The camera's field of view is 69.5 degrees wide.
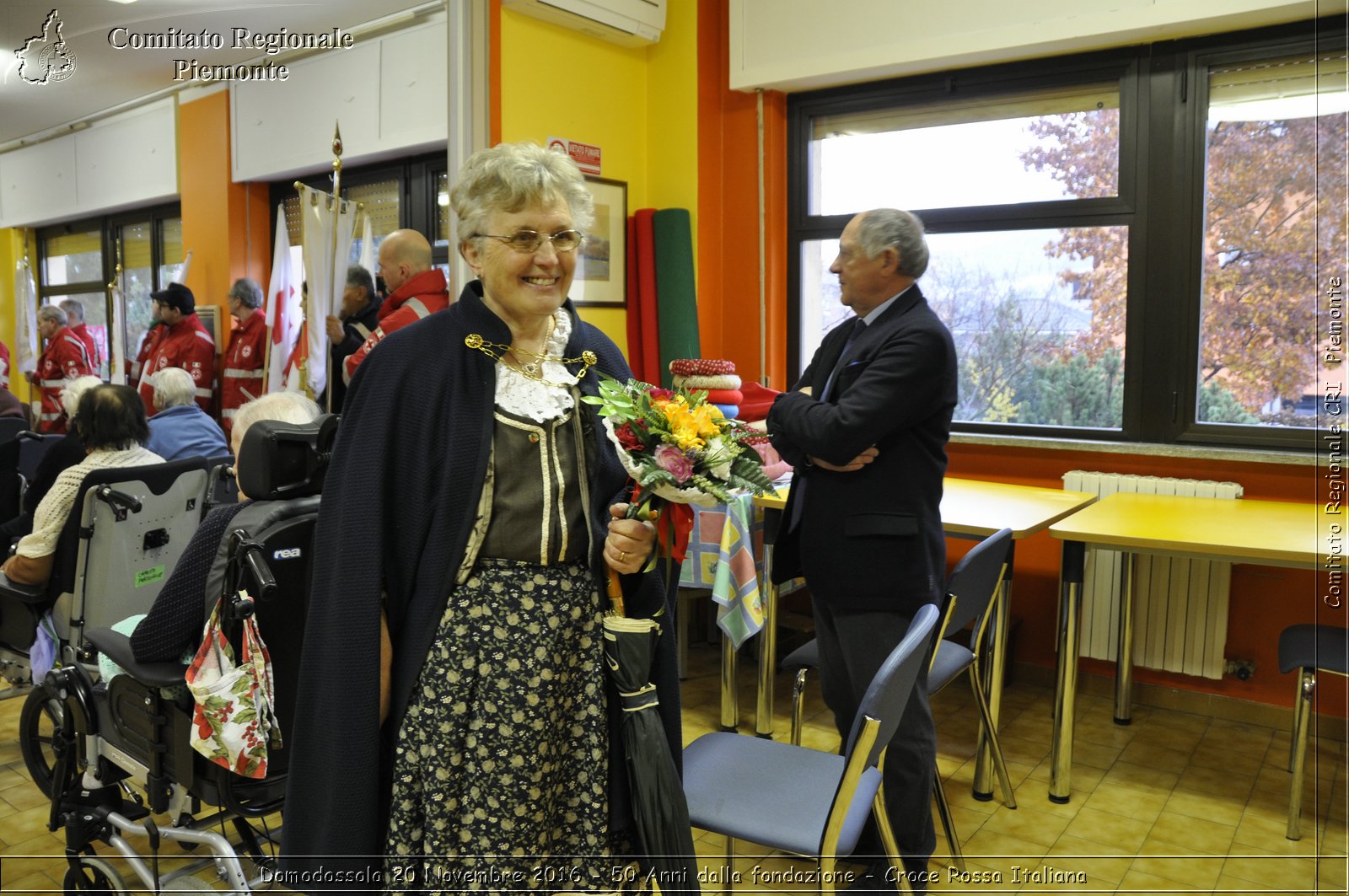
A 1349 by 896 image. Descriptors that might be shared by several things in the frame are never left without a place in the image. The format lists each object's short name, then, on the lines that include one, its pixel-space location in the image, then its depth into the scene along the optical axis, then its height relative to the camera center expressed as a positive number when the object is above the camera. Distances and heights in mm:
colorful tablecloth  3377 -719
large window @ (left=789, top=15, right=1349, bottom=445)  3559 +608
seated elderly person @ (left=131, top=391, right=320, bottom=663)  1997 -480
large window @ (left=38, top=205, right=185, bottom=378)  2986 +348
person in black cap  3270 +92
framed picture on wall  4512 +555
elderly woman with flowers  1503 -346
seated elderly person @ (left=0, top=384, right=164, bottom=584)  2777 -248
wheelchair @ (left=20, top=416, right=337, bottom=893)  1909 -759
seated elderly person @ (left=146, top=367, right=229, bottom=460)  3197 -172
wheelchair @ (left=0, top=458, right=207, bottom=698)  2732 -530
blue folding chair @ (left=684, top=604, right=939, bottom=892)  1668 -833
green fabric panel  4602 +384
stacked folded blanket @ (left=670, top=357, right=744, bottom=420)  3441 -30
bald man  3559 +324
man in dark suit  2297 -275
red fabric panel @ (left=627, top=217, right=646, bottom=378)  4727 +264
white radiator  3623 -889
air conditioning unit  4059 +1548
